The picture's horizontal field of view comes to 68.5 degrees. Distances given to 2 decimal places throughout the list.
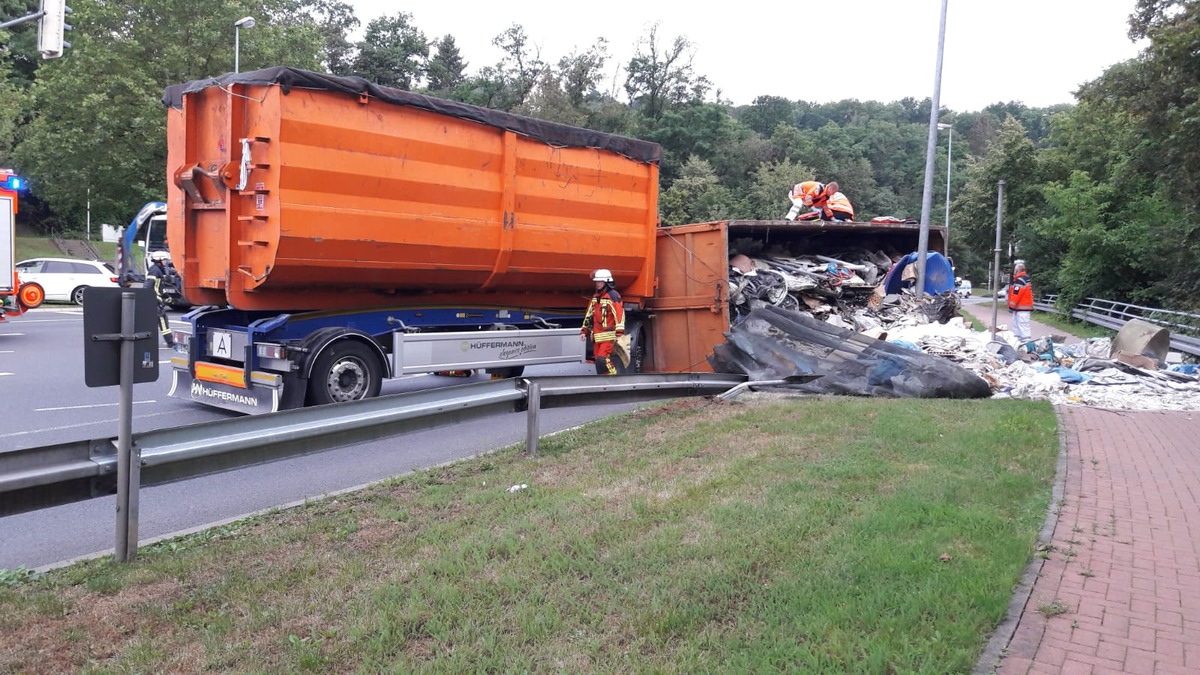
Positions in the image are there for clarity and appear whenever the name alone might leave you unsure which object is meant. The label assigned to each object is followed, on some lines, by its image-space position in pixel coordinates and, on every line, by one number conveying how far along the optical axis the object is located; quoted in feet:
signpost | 13.74
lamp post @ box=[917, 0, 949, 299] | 54.66
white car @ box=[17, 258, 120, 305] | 84.89
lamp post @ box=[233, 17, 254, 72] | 85.81
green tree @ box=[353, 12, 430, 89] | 199.82
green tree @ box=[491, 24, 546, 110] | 188.55
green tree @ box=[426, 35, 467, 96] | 216.54
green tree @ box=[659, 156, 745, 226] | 137.69
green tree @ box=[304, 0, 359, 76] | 202.69
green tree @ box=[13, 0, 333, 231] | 91.91
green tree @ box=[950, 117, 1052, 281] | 131.13
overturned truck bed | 37.81
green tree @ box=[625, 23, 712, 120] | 208.33
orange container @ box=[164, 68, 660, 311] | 26.14
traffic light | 49.03
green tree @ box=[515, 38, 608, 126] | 173.06
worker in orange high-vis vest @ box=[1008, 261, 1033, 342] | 55.16
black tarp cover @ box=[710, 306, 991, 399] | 31.91
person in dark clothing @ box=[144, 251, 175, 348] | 43.40
